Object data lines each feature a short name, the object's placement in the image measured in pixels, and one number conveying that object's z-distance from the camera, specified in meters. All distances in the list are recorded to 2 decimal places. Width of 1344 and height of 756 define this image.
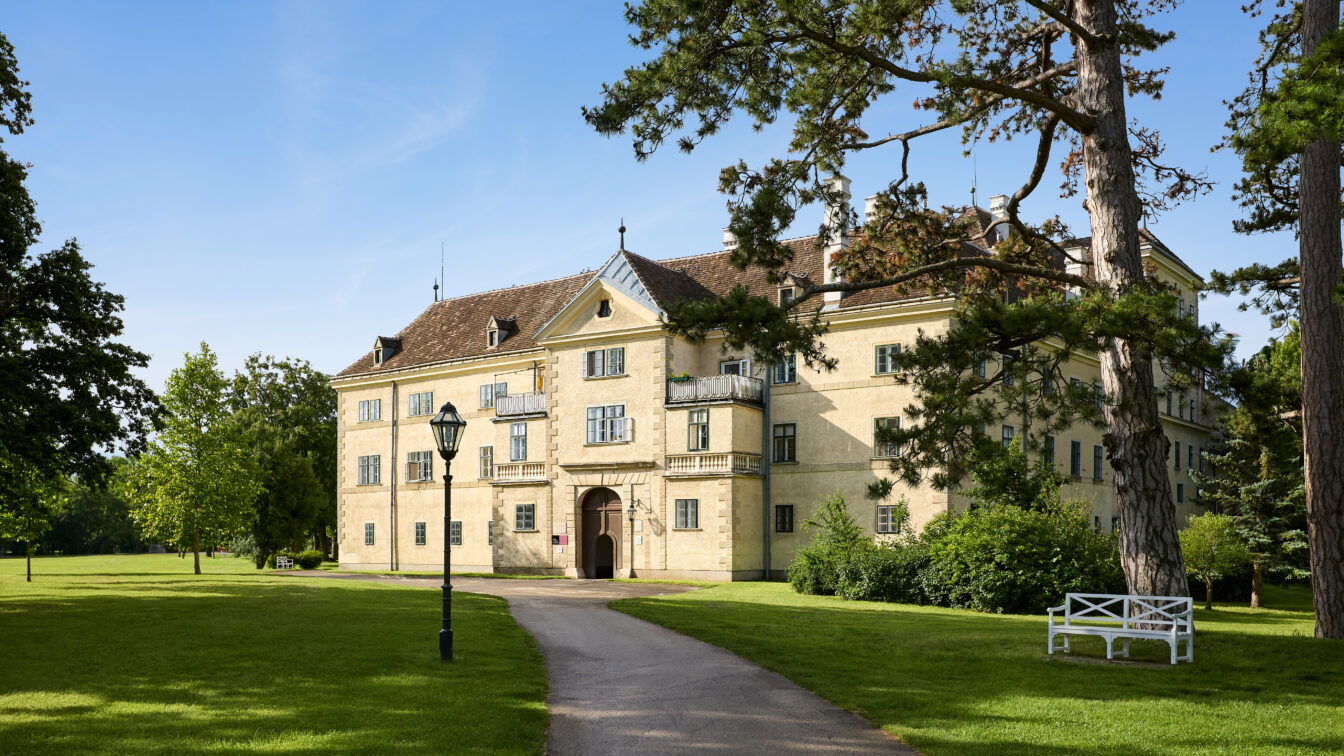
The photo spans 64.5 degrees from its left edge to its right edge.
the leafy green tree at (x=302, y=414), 62.84
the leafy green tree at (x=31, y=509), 29.35
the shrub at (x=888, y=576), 28.95
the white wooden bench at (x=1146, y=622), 14.52
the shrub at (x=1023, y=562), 26.34
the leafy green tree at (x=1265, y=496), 34.69
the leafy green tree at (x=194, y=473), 43.38
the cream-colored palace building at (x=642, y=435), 38.53
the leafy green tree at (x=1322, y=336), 16.84
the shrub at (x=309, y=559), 54.41
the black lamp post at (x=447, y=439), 15.20
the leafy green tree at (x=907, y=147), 14.84
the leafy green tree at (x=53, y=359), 23.19
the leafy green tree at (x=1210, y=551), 33.22
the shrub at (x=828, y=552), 31.89
